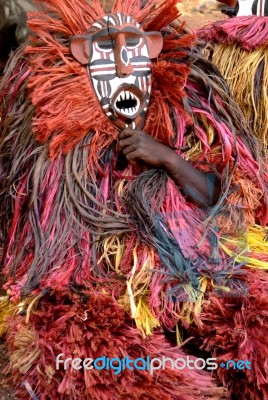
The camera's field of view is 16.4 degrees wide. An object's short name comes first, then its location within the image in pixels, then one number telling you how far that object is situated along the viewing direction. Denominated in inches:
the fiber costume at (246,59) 114.6
